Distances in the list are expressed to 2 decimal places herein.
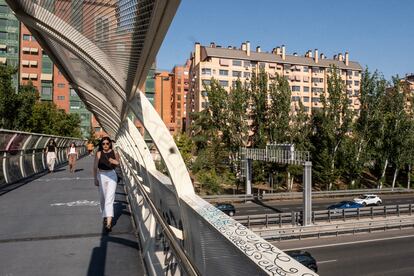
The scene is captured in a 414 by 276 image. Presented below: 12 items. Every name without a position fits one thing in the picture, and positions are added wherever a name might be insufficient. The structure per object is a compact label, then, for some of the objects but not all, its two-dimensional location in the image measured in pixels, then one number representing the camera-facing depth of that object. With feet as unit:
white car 108.75
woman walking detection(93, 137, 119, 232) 16.47
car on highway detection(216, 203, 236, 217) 90.27
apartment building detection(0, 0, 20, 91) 191.42
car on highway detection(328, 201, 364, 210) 99.66
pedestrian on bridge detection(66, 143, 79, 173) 48.73
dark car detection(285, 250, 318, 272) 49.15
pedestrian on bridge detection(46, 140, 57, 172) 48.70
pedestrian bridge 5.60
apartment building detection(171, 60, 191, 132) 297.12
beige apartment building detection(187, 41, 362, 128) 214.48
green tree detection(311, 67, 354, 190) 132.36
